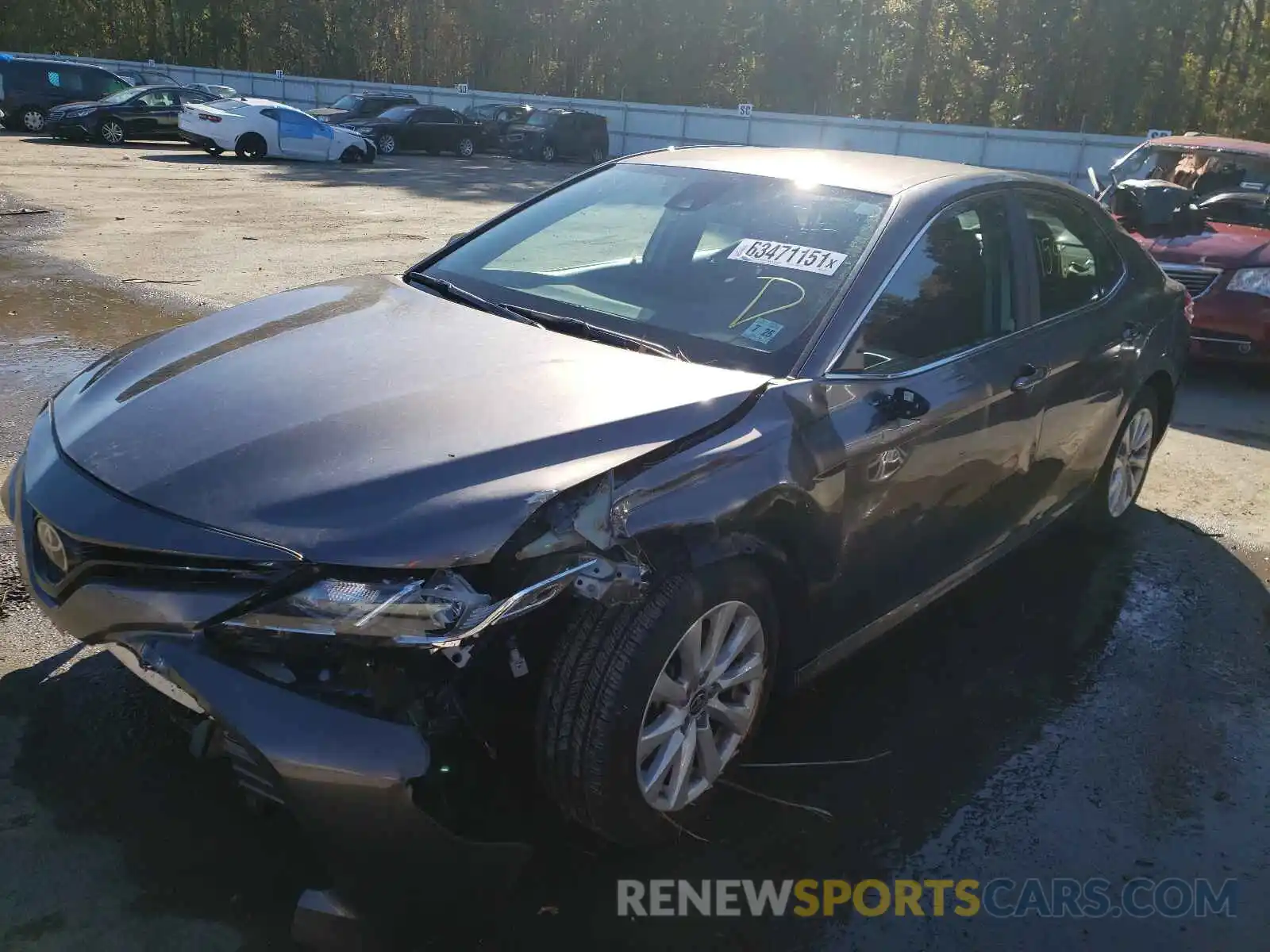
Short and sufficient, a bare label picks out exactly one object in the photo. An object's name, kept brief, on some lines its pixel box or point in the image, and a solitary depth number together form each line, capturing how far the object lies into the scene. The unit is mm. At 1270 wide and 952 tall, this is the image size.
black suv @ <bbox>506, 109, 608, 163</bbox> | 29500
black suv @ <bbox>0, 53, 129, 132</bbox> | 24406
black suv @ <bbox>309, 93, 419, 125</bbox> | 28094
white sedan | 22125
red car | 7789
